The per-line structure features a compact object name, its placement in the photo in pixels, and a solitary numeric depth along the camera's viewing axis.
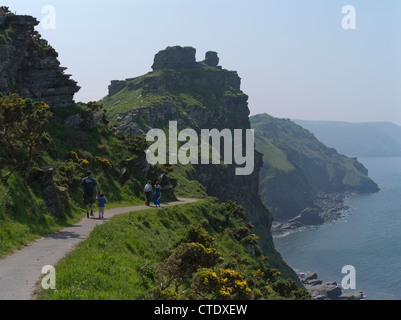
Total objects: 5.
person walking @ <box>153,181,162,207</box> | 38.38
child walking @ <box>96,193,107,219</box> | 28.63
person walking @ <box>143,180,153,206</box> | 38.41
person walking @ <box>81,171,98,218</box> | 27.45
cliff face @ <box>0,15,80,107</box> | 46.34
